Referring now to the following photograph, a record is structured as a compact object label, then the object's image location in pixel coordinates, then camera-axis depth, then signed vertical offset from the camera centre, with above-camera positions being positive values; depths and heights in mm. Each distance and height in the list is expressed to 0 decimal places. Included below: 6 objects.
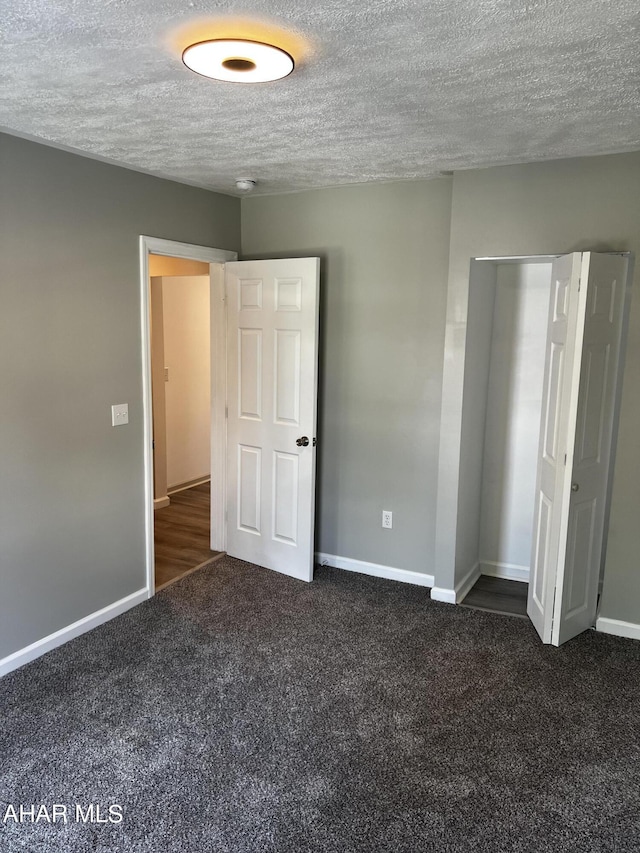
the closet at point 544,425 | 2994 -508
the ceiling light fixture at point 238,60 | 1719 +771
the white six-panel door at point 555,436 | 2959 -509
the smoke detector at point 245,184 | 3588 +839
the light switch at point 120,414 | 3385 -491
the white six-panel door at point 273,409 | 3846 -521
